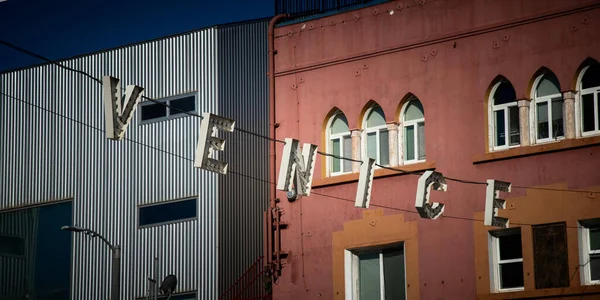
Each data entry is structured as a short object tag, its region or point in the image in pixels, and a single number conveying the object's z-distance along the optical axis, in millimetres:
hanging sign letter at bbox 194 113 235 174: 23359
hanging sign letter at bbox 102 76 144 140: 21844
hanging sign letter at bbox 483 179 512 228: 28000
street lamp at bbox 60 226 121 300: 33594
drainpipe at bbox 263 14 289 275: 34219
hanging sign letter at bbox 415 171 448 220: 27031
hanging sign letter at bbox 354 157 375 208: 26266
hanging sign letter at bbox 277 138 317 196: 25022
